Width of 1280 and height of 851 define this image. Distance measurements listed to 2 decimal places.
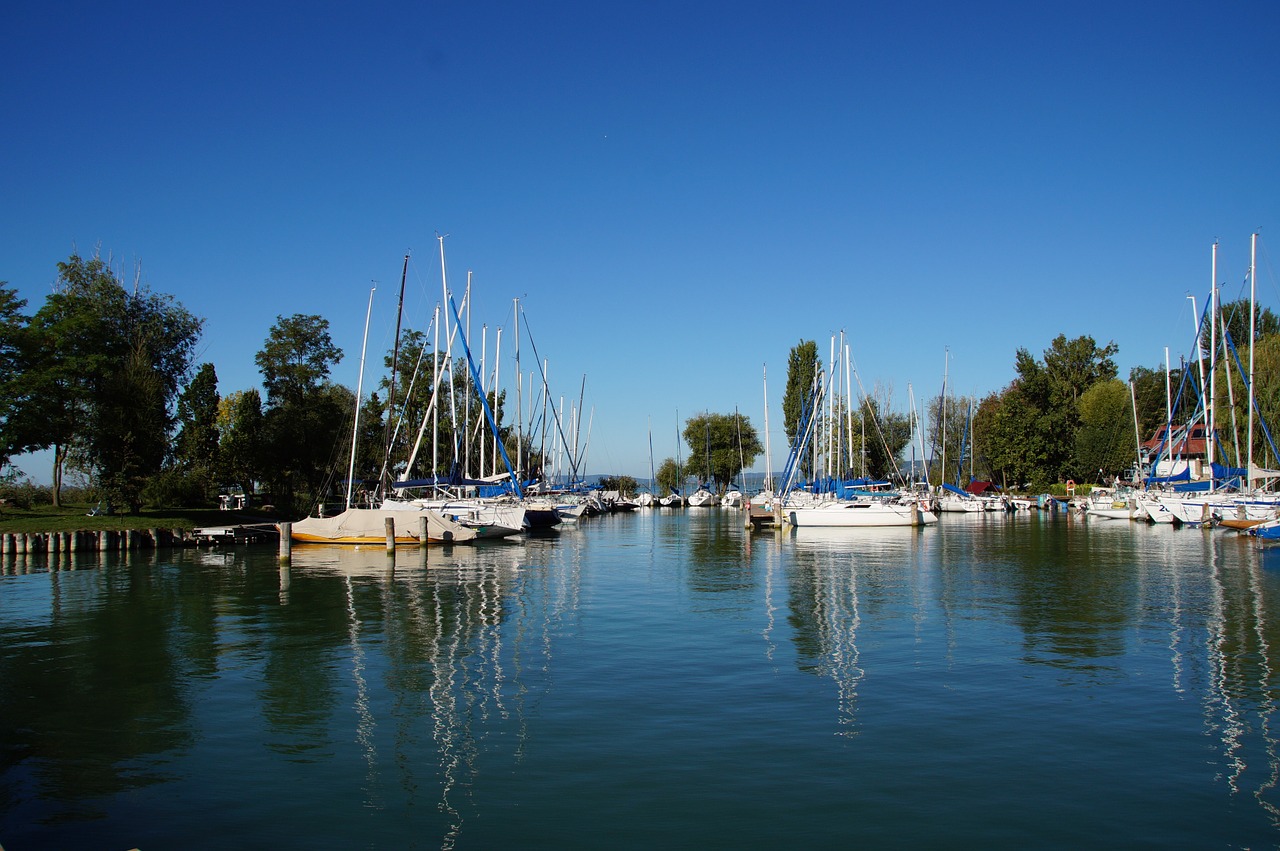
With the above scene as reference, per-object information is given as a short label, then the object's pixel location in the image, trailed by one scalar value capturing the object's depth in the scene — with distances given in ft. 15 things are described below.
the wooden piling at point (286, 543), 122.56
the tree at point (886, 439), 336.16
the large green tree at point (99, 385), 168.66
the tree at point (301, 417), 228.84
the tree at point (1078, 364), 334.24
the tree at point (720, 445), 444.96
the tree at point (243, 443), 213.87
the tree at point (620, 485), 431.02
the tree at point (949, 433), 339.57
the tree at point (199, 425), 195.93
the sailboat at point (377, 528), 147.54
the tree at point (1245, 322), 264.15
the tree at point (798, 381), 333.62
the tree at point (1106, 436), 289.94
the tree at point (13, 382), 158.81
